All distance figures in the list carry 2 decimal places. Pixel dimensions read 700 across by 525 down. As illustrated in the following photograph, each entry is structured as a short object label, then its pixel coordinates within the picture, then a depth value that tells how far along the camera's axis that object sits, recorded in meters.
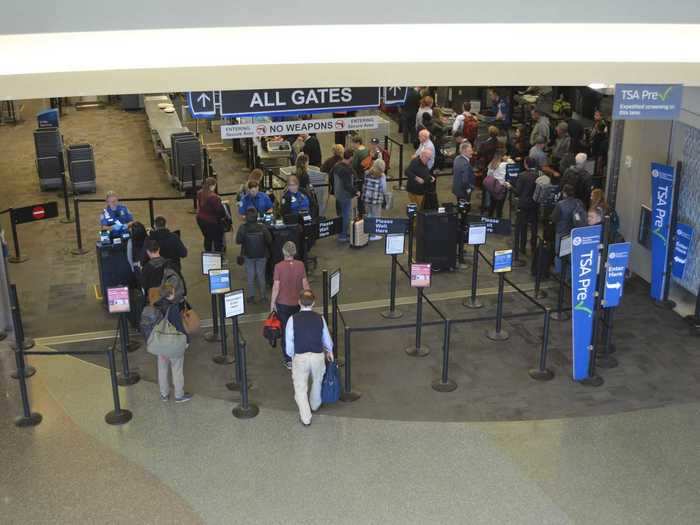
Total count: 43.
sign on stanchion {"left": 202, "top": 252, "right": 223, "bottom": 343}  11.16
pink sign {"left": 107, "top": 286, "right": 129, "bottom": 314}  10.03
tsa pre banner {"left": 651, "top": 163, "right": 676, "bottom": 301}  12.24
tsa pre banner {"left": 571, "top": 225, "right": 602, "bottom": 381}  10.13
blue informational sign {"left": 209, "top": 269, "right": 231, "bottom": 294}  10.36
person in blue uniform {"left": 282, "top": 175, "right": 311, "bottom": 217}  13.55
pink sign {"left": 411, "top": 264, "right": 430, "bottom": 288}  10.89
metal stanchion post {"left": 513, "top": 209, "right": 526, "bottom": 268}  13.96
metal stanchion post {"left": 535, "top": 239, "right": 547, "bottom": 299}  12.63
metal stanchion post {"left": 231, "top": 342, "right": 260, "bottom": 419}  9.81
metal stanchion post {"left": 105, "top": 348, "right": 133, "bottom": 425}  9.70
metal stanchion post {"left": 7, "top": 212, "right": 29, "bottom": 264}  14.07
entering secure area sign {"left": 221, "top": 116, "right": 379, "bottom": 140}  12.91
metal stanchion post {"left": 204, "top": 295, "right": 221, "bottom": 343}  11.38
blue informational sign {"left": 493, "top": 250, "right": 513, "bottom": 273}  11.16
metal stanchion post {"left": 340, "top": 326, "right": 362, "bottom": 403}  9.96
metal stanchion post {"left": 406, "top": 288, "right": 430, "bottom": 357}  10.97
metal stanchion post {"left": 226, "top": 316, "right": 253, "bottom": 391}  9.91
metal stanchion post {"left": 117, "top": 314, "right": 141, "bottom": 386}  10.48
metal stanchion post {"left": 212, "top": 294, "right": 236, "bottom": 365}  10.93
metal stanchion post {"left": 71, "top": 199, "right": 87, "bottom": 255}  14.57
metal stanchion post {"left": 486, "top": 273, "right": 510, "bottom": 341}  11.30
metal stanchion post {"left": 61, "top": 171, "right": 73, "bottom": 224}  16.06
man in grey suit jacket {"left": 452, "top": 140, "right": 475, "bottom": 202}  15.21
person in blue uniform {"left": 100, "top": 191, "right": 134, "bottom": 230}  12.48
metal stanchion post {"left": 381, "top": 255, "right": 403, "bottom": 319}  11.98
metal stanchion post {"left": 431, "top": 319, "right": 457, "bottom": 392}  10.28
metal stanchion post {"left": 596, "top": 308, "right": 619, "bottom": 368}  10.97
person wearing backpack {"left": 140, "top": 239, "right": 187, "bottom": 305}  10.76
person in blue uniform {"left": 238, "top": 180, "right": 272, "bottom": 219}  13.30
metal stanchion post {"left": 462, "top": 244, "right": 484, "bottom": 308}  12.24
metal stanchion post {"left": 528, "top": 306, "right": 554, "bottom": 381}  10.46
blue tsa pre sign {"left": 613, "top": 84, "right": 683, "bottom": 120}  9.93
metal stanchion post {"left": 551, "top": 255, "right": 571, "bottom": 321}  11.71
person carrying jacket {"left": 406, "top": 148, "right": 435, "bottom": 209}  14.80
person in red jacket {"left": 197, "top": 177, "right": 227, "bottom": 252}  13.46
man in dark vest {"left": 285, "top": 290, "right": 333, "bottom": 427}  9.28
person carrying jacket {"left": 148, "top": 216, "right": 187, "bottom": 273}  11.80
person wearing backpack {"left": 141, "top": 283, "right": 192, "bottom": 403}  9.62
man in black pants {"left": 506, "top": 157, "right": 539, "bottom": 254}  14.02
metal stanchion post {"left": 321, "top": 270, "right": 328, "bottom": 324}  10.92
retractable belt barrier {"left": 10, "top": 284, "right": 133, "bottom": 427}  9.48
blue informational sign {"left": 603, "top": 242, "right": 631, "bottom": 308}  10.20
